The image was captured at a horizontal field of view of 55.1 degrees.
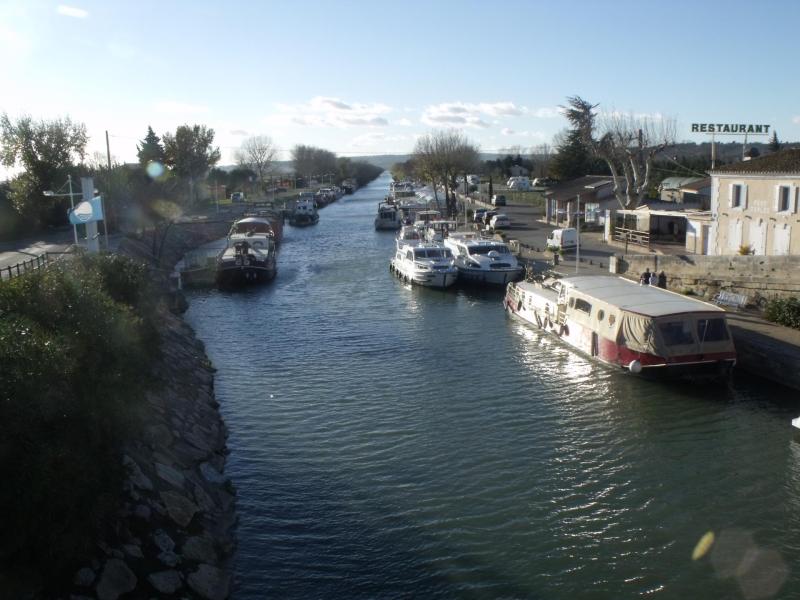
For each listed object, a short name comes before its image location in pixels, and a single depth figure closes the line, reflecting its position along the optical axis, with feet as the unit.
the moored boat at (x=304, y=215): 273.13
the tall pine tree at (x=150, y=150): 296.30
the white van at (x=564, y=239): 139.64
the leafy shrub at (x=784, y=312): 78.07
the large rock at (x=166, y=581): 35.17
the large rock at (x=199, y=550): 39.52
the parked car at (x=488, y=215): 202.84
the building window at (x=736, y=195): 107.65
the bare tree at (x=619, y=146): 153.89
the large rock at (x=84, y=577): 32.14
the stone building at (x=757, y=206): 96.94
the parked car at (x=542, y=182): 341.78
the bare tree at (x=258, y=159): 499.92
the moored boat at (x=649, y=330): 69.31
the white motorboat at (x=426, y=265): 124.47
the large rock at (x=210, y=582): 37.32
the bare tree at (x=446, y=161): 252.42
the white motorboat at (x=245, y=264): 135.74
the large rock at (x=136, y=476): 41.83
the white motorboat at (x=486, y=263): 124.16
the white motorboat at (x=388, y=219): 232.12
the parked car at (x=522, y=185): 339.36
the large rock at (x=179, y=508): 42.16
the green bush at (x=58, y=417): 30.63
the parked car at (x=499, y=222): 185.88
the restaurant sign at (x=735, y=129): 167.02
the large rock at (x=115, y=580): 32.63
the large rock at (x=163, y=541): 38.27
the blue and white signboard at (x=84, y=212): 89.20
